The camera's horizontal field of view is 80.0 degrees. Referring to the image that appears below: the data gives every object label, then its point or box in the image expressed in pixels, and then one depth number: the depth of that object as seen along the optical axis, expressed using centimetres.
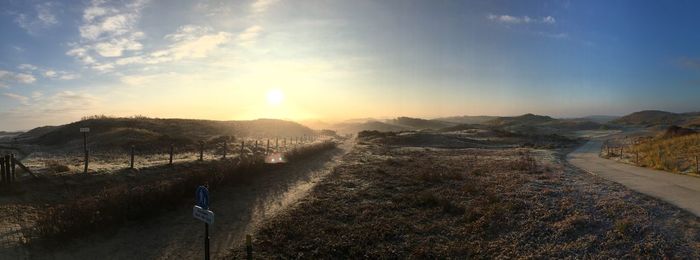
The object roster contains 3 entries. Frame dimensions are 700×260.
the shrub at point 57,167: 2252
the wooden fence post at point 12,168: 1890
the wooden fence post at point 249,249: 965
